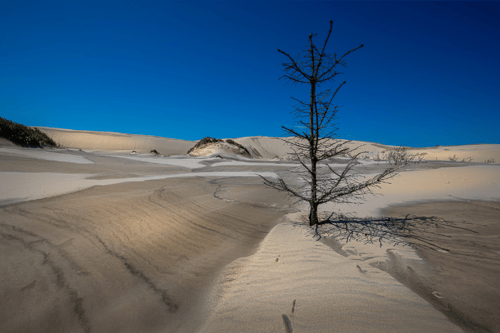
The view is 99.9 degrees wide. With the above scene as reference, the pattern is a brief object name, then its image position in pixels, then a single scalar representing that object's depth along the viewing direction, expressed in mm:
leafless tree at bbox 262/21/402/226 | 2617
